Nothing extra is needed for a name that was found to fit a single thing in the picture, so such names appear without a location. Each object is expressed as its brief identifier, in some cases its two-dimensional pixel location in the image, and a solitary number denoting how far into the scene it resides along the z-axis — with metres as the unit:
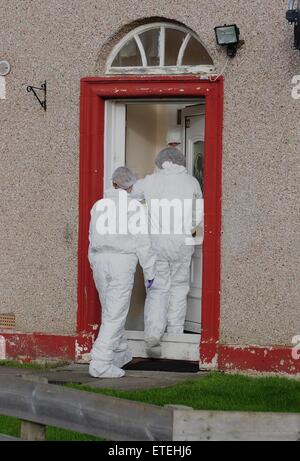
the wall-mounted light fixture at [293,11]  9.16
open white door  11.13
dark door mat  10.22
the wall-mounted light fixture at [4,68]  10.89
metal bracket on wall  10.72
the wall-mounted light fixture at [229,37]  9.83
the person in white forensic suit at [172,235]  10.80
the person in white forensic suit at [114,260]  9.85
